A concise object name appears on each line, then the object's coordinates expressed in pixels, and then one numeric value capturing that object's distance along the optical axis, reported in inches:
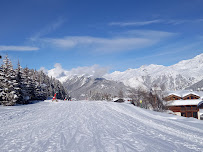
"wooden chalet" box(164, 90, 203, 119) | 1676.9
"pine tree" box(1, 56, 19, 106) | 1077.3
